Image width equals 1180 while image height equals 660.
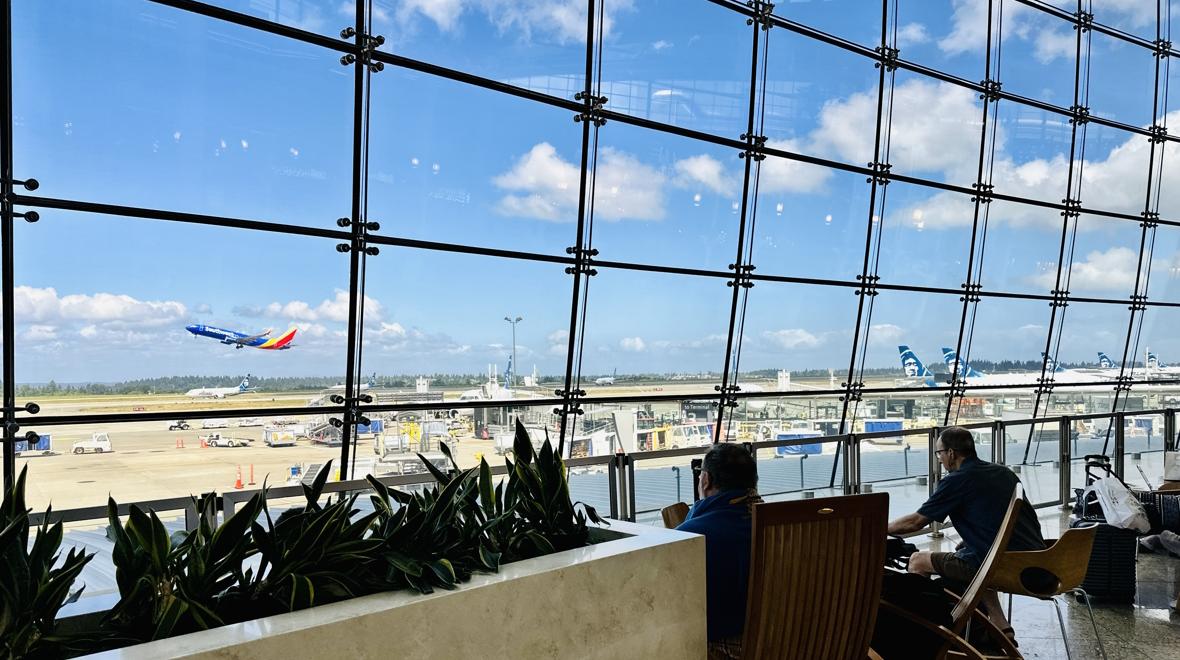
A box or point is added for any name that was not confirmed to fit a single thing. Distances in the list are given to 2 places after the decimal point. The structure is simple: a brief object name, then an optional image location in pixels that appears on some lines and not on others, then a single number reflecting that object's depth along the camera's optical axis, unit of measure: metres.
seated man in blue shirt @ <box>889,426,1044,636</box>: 3.61
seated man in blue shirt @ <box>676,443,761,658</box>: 2.44
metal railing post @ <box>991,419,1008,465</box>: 7.43
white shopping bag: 4.86
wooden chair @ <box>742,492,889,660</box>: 2.19
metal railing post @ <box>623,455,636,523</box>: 5.02
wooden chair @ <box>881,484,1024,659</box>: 2.62
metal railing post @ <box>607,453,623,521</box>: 4.98
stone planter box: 1.54
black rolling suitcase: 4.55
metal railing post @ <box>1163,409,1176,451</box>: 8.71
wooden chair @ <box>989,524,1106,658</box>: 3.35
